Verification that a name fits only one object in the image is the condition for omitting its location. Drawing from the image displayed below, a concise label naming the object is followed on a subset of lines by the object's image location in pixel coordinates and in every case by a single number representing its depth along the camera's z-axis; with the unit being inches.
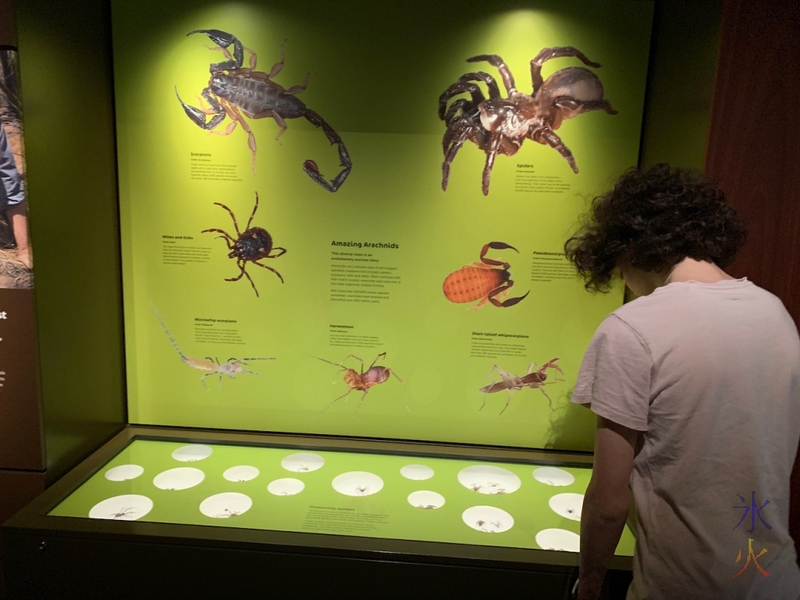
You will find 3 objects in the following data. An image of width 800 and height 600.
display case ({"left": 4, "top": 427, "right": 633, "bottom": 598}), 56.0
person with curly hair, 39.3
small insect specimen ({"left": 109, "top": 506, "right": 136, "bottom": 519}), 61.4
